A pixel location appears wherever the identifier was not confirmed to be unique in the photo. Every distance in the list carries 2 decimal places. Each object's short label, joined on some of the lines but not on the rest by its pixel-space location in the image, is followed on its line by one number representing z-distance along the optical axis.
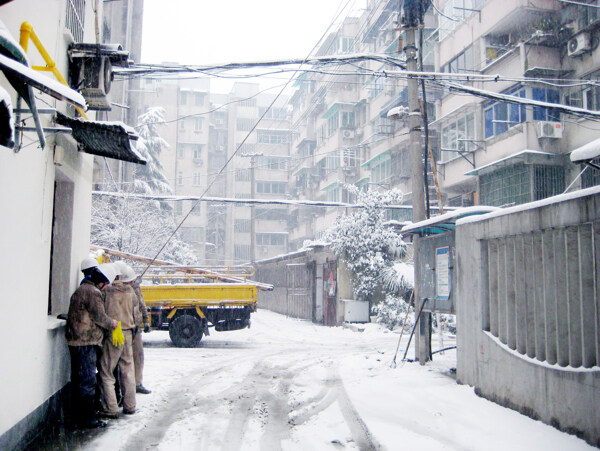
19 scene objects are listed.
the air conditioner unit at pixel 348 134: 36.97
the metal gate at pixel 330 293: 20.64
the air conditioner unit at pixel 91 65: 7.39
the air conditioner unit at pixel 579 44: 17.14
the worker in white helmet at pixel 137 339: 7.68
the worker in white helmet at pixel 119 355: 6.53
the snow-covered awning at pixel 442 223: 8.31
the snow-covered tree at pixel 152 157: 33.34
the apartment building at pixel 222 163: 56.03
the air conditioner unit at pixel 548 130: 17.73
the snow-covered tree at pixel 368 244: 19.50
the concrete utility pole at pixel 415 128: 10.15
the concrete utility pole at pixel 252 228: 34.66
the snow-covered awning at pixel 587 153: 5.03
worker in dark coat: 6.07
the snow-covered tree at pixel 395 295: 18.09
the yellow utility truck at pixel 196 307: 13.50
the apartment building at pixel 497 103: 17.92
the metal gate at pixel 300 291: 23.78
